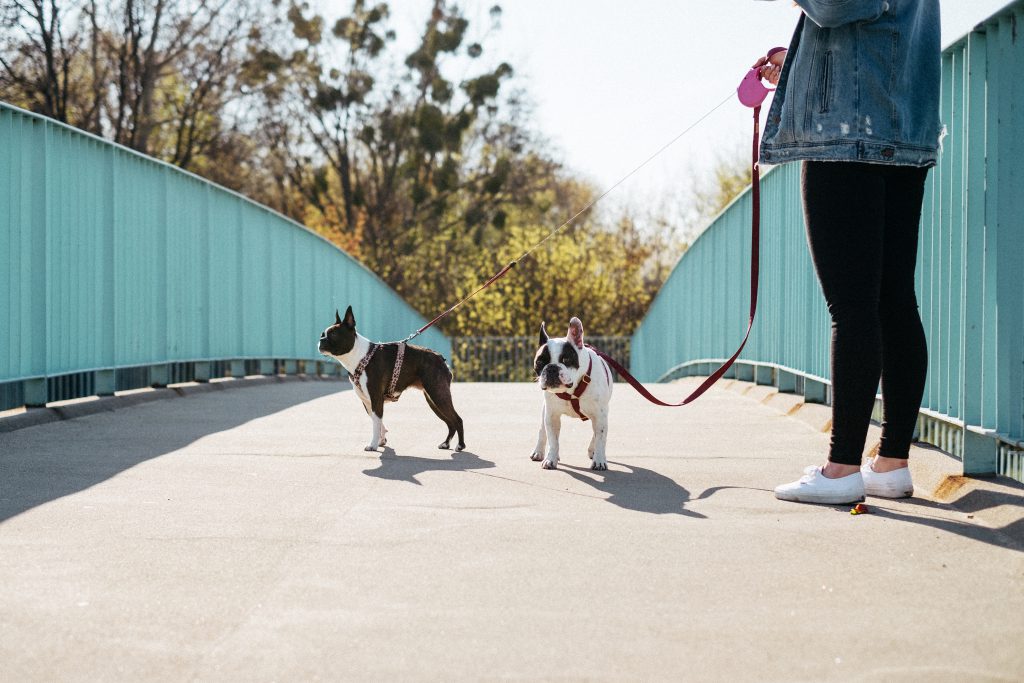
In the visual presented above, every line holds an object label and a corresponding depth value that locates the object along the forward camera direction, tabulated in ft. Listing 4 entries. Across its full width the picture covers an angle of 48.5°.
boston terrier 18.62
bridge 7.30
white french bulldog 15.46
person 12.12
